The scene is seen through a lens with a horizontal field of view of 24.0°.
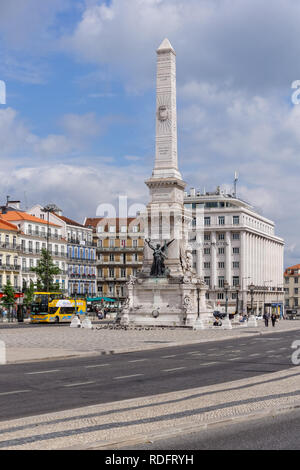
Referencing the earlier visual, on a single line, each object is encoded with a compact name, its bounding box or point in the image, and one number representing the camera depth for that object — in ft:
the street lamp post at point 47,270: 249.96
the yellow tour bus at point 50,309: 230.68
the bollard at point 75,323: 183.80
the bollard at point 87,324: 172.76
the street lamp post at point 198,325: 158.73
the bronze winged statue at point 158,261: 167.02
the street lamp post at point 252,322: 195.68
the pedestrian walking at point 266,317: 194.78
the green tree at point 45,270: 273.33
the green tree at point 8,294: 256.32
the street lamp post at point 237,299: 367.74
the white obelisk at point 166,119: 173.37
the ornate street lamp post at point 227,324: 170.90
